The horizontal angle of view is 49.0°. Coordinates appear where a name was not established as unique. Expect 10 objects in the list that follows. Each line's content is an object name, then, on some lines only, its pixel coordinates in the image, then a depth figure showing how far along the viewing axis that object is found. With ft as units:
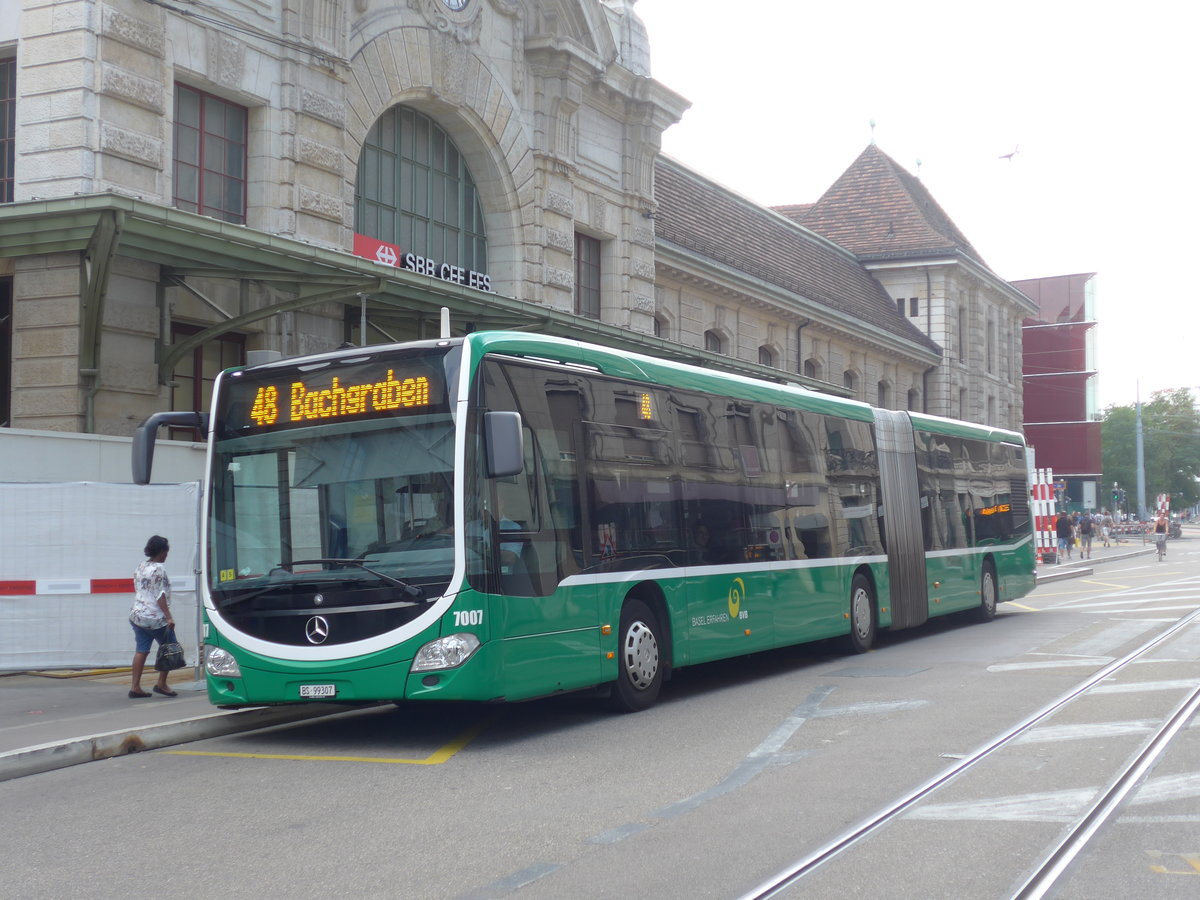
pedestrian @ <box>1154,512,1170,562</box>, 151.23
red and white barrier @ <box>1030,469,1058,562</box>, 130.93
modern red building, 222.07
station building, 48.88
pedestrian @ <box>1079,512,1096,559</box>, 162.90
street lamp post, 250.37
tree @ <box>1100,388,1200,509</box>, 360.89
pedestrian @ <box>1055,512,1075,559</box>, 159.22
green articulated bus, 30.40
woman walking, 38.14
